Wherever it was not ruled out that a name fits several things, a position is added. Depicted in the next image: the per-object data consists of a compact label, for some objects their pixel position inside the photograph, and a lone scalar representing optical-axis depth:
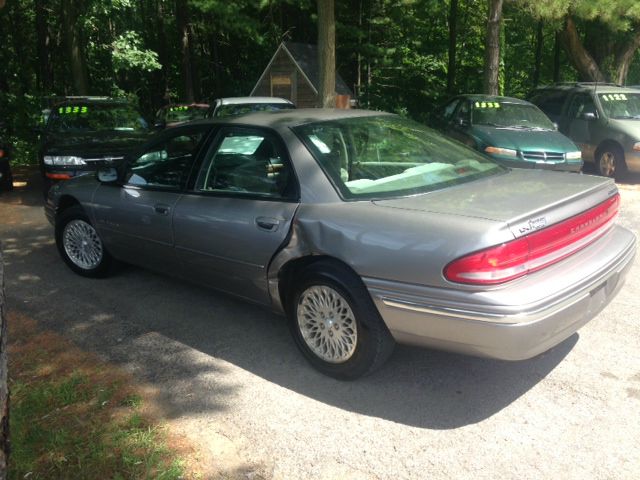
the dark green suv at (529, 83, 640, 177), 10.38
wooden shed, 21.27
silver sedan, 2.95
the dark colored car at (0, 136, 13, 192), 10.77
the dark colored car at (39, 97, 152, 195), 8.29
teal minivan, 9.17
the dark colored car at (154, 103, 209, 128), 12.24
